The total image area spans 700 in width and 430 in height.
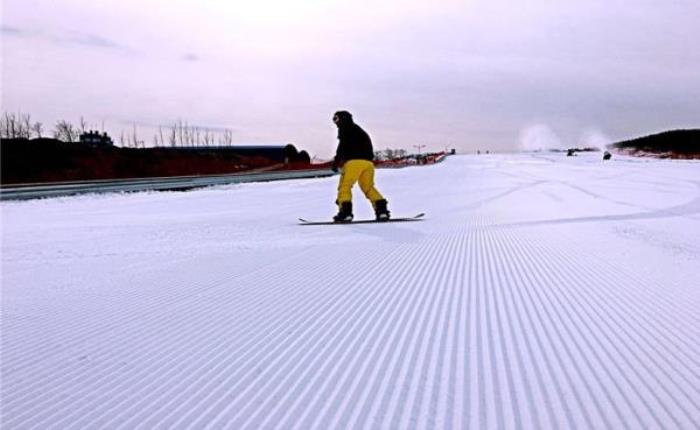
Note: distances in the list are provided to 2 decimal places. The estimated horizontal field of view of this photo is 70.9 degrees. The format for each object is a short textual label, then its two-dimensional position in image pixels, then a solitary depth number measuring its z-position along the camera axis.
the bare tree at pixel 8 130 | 50.70
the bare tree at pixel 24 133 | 52.03
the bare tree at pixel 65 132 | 56.93
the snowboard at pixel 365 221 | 8.43
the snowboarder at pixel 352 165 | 8.57
